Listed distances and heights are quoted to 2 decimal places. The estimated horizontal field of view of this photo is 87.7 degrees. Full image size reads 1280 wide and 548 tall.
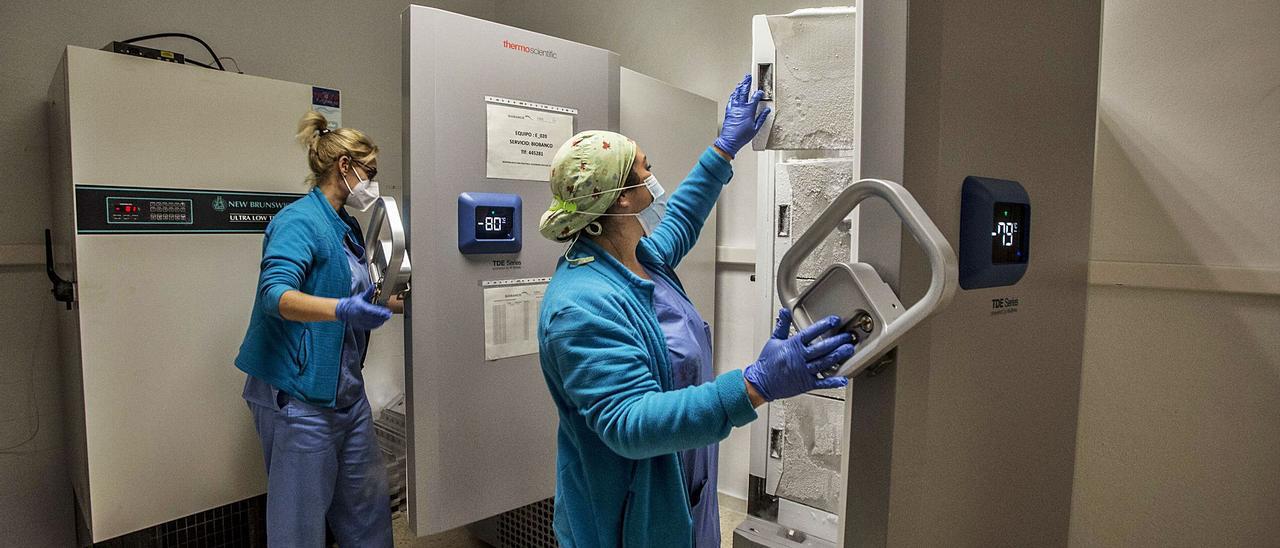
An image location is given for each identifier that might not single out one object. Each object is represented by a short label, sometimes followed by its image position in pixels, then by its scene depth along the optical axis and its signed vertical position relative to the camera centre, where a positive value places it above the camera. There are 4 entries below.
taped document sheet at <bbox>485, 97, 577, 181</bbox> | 1.89 +0.30
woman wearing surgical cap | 0.99 -0.21
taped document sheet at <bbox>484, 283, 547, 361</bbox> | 1.93 -0.24
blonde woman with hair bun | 1.82 -0.34
